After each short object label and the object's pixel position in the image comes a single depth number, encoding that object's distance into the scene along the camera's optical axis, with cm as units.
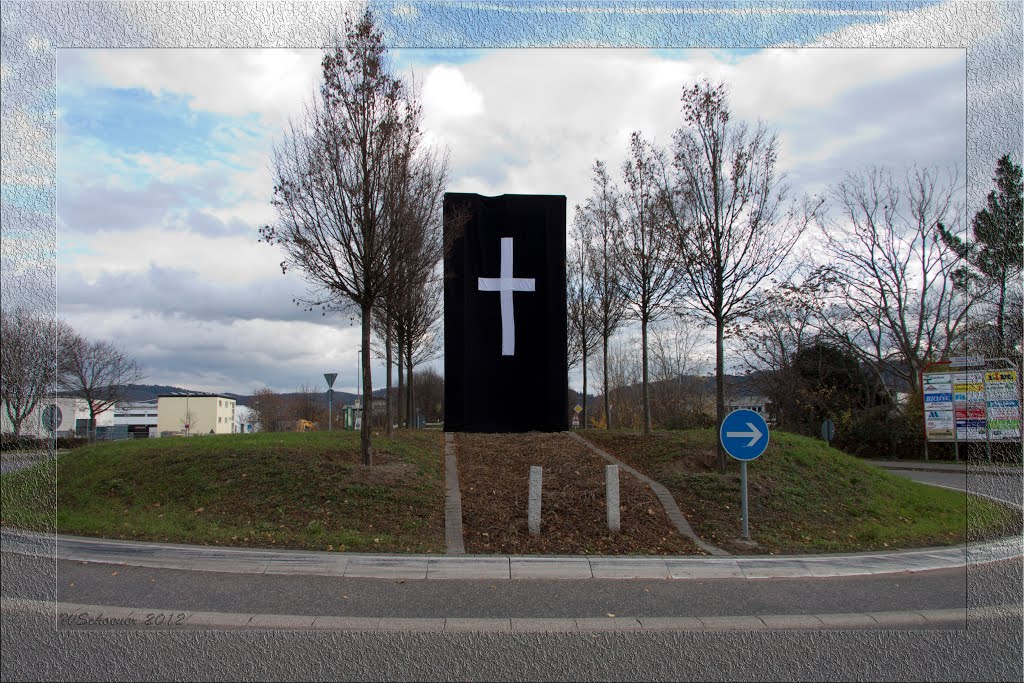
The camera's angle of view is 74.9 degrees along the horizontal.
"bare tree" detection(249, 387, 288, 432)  7968
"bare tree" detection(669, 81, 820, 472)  1302
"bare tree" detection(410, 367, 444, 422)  6424
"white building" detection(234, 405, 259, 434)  8388
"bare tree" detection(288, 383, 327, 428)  7856
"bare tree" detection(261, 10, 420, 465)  1118
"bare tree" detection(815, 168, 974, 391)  3083
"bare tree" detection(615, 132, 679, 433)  1677
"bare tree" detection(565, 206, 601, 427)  2170
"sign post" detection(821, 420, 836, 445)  2031
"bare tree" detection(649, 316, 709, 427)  4062
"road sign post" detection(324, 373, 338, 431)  2380
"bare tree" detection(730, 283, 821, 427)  3441
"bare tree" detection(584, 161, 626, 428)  1948
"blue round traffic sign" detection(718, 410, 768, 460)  940
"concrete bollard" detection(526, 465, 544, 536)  917
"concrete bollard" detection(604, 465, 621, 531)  936
